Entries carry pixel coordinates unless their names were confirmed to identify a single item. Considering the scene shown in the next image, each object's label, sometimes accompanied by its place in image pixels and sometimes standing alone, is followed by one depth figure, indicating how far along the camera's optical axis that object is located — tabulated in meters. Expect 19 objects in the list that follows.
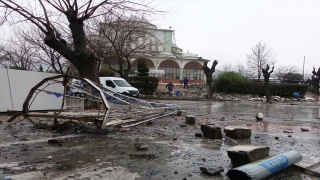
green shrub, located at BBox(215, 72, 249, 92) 28.41
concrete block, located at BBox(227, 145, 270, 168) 3.54
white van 20.45
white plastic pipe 3.08
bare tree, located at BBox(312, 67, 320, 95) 36.71
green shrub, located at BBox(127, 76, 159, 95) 26.58
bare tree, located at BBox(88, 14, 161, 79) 21.52
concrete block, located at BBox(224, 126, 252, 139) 5.72
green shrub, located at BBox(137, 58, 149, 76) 28.84
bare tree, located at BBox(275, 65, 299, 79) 65.99
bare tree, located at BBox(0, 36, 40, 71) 28.74
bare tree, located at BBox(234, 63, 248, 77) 72.47
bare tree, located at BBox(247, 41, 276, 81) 48.45
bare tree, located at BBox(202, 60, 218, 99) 24.50
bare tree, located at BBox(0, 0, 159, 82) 9.78
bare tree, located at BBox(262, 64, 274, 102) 23.30
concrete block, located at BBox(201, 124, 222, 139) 5.57
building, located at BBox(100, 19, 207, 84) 45.06
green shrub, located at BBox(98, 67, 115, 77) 29.43
